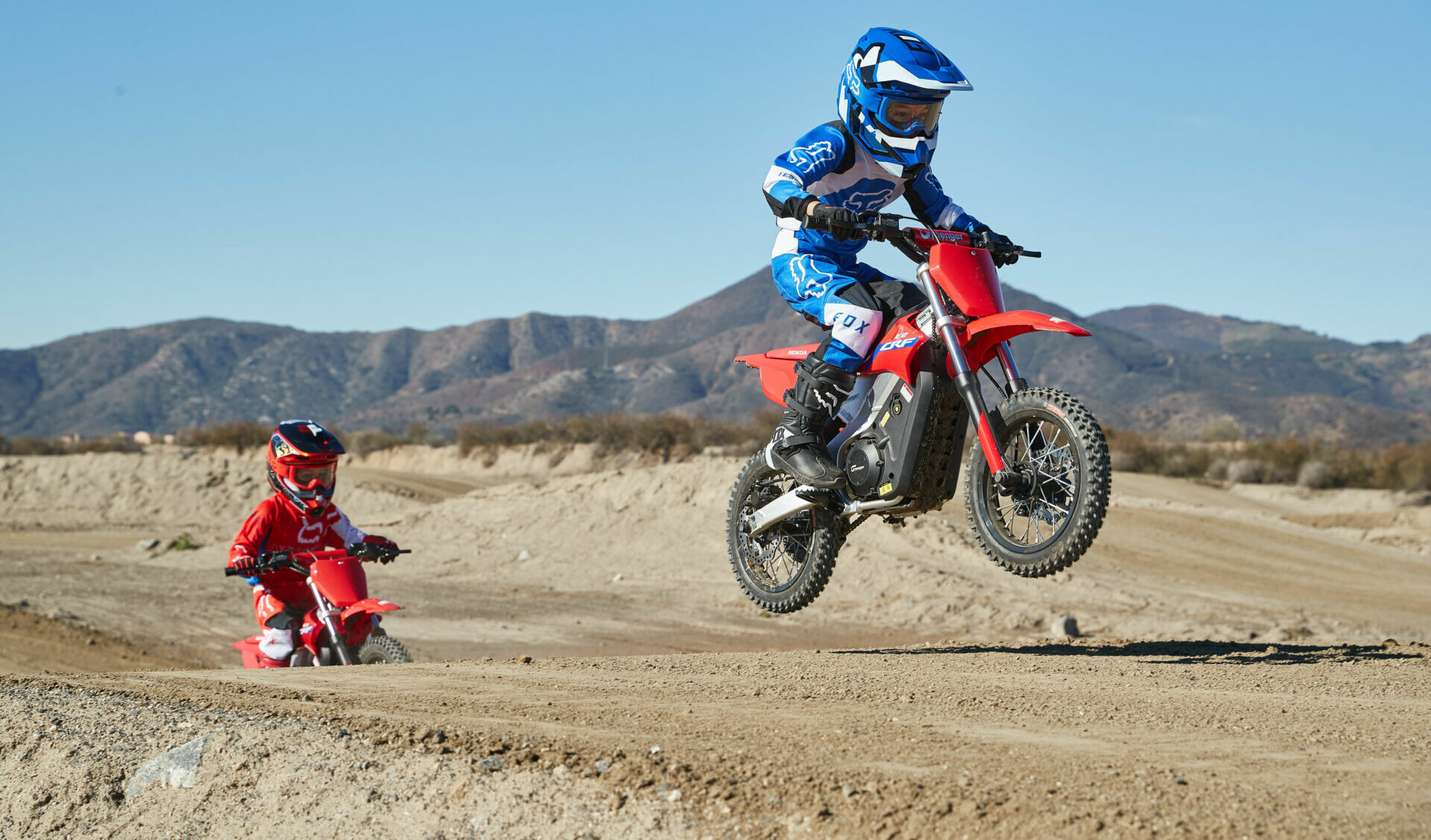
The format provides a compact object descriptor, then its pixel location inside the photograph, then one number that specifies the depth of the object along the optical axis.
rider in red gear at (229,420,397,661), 8.45
